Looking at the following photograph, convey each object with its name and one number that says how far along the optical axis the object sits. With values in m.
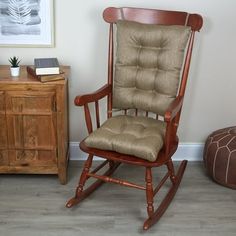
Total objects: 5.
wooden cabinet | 2.36
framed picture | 2.58
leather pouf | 2.55
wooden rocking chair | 2.17
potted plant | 2.41
